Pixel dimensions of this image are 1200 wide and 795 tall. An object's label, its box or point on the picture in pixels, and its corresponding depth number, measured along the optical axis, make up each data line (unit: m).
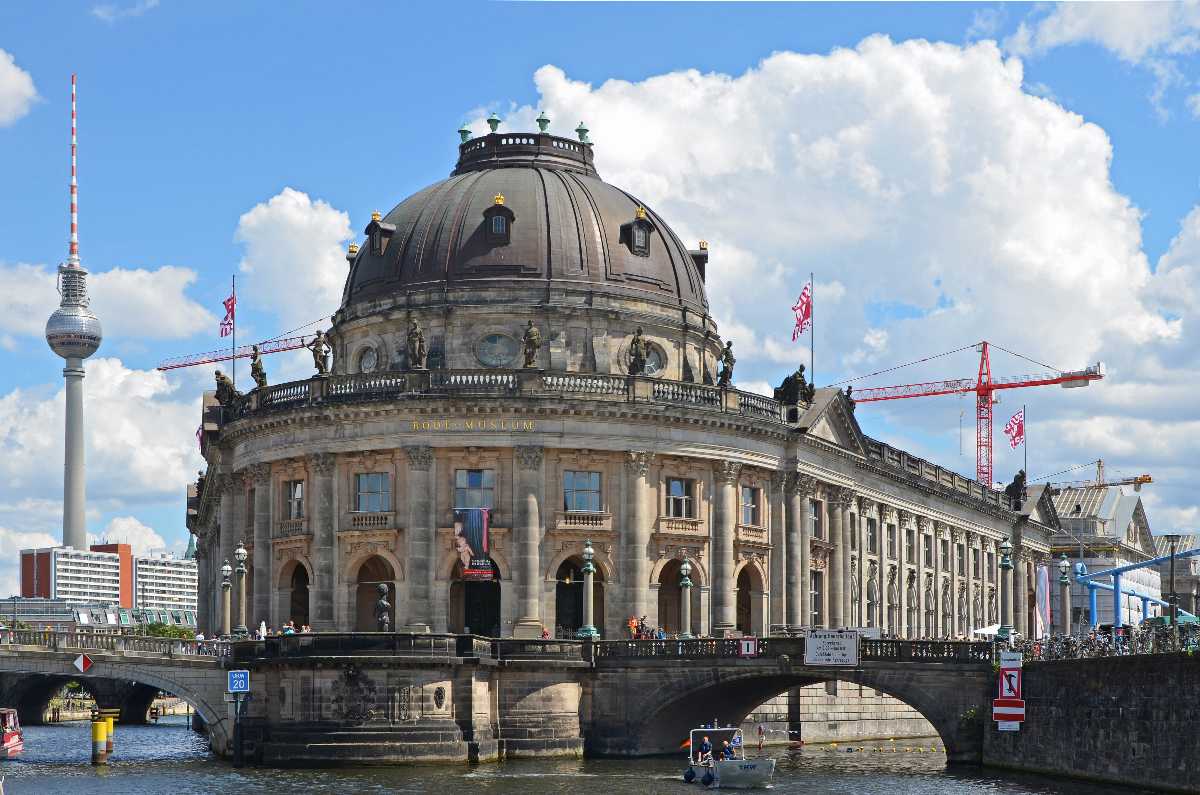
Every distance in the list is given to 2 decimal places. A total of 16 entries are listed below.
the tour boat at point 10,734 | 90.56
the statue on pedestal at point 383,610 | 80.81
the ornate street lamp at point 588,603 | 84.50
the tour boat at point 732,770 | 70.19
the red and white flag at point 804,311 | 113.19
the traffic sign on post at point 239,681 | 78.75
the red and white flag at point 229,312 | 121.56
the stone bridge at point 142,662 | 82.81
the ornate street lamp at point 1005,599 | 82.31
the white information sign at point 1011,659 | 75.25
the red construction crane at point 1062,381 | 193.62
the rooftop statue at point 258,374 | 99.25
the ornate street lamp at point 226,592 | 93.19
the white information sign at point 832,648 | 78.94
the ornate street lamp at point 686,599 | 90.25
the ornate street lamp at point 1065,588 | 87.88
